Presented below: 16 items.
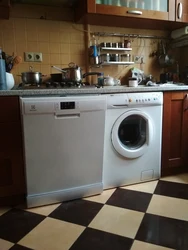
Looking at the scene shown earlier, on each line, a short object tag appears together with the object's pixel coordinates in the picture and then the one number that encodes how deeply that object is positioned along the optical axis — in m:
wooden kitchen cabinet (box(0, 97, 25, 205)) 1.52
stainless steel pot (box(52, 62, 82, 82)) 1.98
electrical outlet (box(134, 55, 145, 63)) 2.50
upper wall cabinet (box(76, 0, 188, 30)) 1.97
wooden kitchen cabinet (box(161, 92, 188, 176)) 2.00
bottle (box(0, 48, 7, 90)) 1.56
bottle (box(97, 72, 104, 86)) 2.19
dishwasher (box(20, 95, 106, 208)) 1.51
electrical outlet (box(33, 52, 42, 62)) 2.13
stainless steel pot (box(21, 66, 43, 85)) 1.95
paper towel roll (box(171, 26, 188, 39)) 2.38
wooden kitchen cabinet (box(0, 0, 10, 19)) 1.69
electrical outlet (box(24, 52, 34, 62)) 2.10
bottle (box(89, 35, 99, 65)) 2.23
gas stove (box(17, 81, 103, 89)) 1.83
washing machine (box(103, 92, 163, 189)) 1.80
